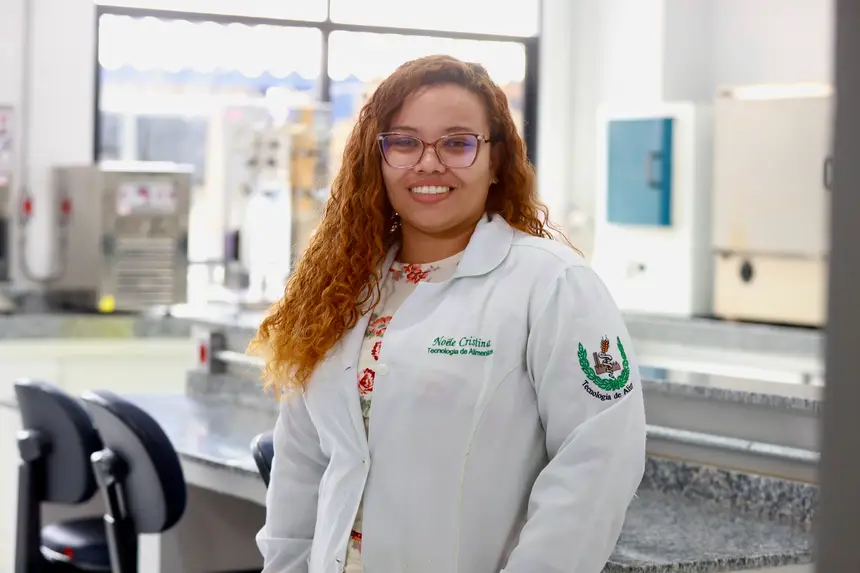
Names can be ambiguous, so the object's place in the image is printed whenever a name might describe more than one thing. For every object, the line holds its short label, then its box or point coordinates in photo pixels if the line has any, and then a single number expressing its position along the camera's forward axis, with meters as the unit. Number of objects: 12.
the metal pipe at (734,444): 2.15
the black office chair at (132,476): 2.57
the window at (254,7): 6.52
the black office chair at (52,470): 2.88
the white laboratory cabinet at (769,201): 5.59
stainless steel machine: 5.29
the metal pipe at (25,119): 5.78
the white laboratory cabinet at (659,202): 6.30
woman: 1.43
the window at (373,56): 6.97
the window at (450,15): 7.01
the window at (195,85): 6.39
